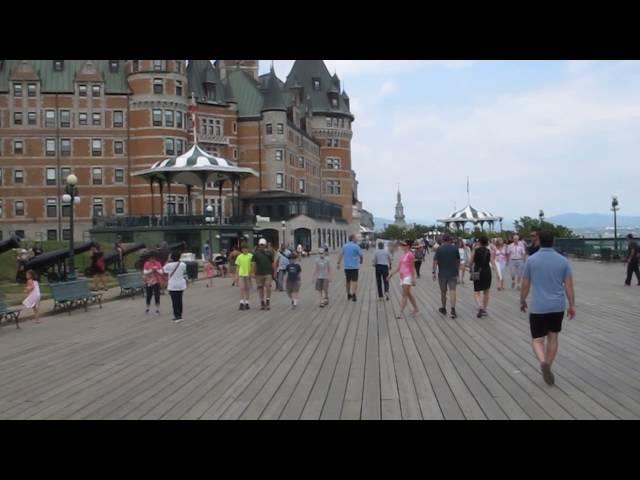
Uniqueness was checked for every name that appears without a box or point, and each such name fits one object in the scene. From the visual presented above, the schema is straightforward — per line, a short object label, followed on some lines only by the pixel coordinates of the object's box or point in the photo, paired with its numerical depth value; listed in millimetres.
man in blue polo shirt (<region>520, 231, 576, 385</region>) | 7844
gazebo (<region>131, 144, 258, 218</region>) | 49906
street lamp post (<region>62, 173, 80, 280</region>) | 23906
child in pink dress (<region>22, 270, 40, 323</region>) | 16016
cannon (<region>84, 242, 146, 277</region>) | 33500
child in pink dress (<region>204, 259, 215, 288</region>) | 29061
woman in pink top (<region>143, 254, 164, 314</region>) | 17391
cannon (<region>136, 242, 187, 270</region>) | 24894
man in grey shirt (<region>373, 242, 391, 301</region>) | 18484
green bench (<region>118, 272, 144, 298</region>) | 22234
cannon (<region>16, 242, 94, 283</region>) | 27359
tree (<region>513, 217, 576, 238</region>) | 60084
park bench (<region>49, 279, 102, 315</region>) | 17562
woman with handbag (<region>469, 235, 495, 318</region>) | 14641
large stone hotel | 66125
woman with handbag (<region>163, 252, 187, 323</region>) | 15055
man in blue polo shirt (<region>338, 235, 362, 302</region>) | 18953
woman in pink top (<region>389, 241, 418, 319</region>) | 15094
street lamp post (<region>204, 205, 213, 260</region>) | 54494
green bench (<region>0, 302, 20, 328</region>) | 14617
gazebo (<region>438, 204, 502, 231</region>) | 80781
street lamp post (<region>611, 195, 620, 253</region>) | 47859
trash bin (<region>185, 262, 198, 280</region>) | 31781
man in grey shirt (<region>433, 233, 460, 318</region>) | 14945
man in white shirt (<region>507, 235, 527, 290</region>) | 21345
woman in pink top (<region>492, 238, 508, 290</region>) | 22812
